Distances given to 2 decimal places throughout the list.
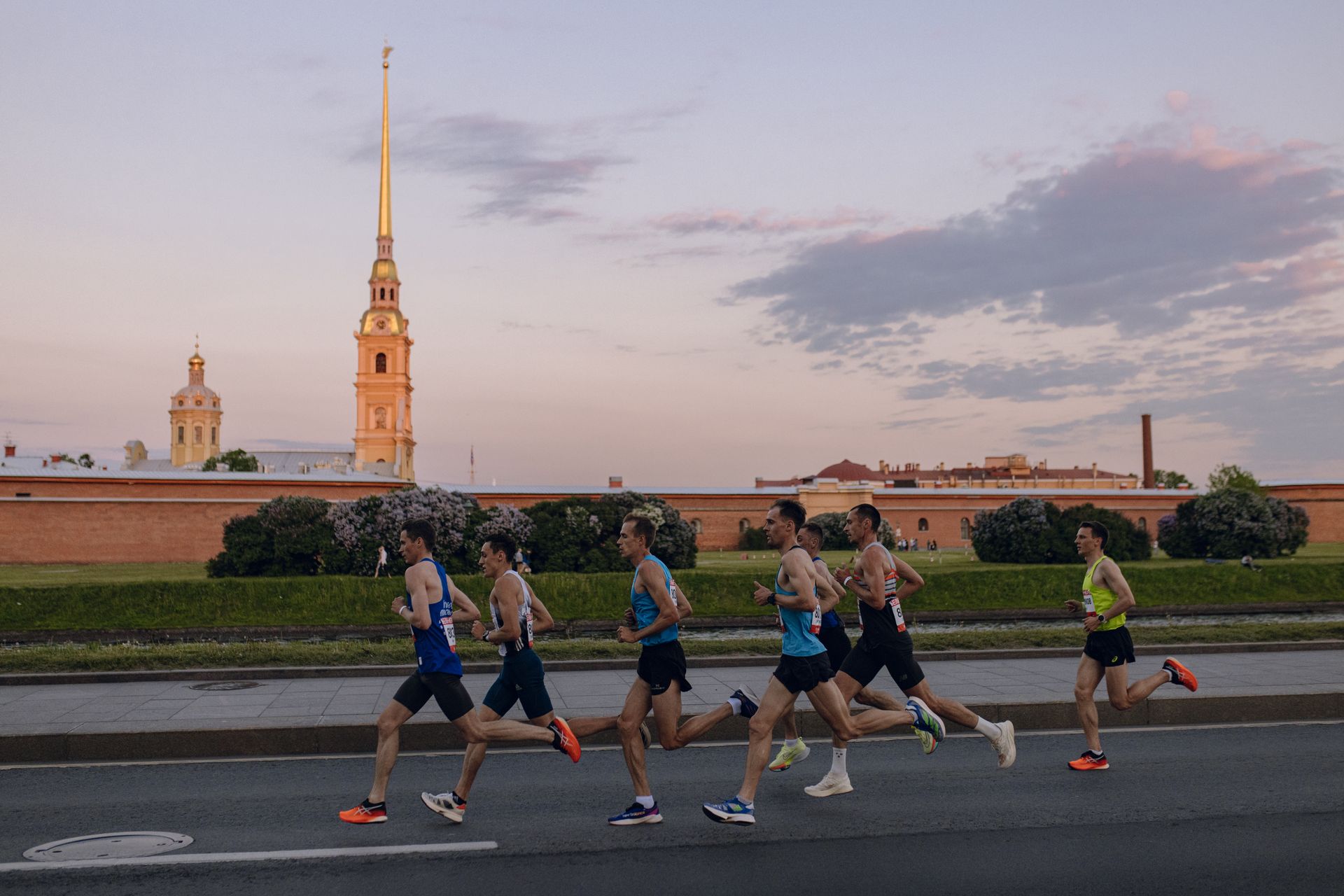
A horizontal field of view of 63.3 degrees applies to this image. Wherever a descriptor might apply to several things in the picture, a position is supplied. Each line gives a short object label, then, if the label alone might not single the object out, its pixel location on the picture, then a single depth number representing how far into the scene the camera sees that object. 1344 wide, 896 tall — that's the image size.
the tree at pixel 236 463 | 115.25
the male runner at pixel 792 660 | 7.12
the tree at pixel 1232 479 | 84.69
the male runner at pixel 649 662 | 7.15
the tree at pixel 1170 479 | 139.64
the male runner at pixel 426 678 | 7.12
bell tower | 112.12
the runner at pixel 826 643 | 8.43
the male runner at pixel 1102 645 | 8.79
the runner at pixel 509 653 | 7.18
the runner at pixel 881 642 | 8.33
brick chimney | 88.00
